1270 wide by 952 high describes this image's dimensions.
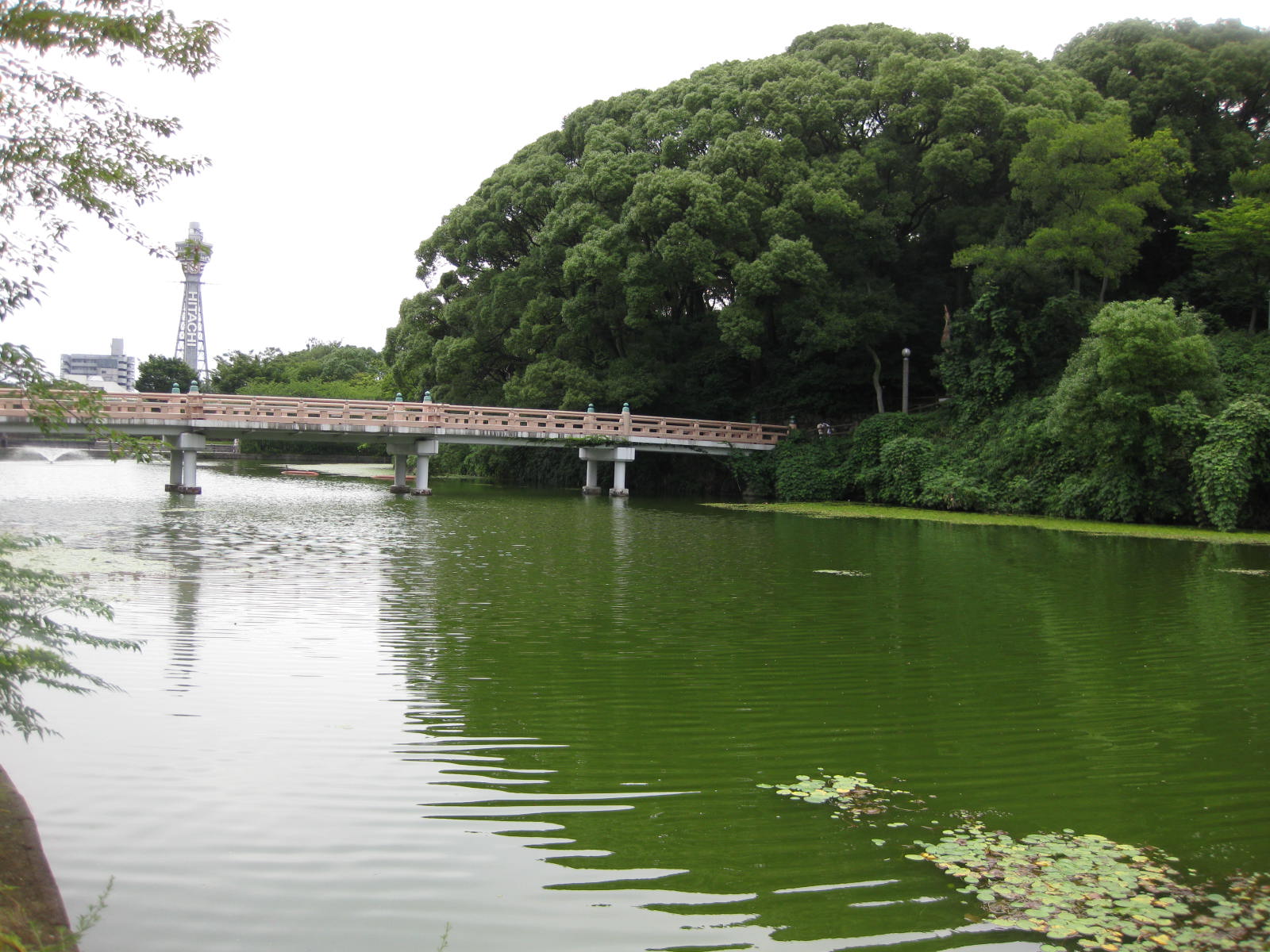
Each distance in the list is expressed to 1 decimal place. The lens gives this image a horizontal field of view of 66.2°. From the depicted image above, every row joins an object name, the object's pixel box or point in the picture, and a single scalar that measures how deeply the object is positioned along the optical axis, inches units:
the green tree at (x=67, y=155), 184.5
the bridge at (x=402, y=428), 1004.6
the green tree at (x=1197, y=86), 1173.1
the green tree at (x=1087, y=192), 987.9
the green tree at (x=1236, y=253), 955.4
